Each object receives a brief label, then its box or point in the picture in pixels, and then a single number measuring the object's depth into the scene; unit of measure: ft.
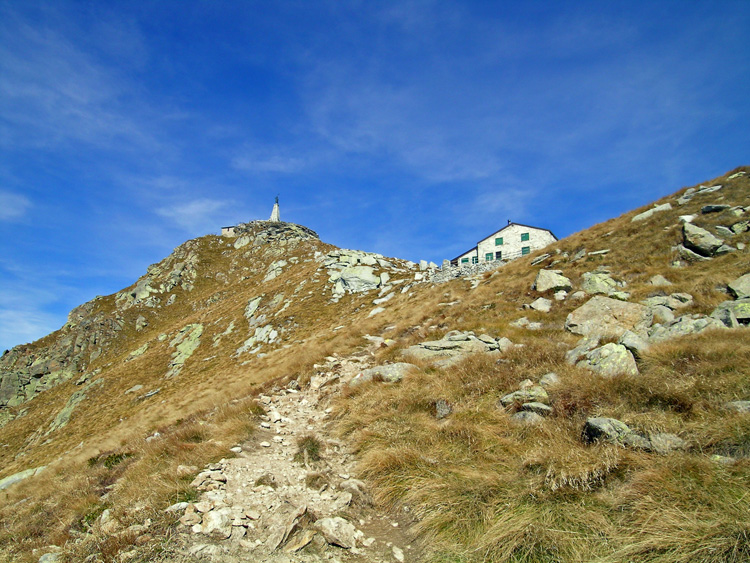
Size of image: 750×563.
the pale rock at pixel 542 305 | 61.05
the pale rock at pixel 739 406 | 20.11
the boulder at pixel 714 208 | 73.20
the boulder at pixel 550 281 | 66.23
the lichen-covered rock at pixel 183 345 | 139.13
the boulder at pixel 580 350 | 34.91
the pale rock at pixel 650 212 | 86.33
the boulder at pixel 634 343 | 32.12
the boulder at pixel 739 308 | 36.63
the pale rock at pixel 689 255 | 59.80
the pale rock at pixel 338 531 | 19.95
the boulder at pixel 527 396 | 29.68
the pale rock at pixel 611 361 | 29.25
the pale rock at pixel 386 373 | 44.05
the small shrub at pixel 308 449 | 30.09
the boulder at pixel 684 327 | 35.01
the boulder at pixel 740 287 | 42.99
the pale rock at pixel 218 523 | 20.30
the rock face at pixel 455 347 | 47.06
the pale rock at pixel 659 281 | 55.47
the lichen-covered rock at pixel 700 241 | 60.75
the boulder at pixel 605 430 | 21.42
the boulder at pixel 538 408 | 27.48
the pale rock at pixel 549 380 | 31.10
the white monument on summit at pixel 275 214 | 359.66
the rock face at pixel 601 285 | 59.88
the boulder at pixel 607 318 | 44.19
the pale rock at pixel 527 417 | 26.63
